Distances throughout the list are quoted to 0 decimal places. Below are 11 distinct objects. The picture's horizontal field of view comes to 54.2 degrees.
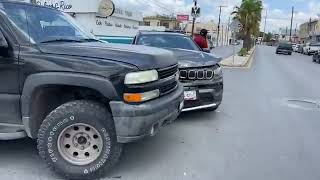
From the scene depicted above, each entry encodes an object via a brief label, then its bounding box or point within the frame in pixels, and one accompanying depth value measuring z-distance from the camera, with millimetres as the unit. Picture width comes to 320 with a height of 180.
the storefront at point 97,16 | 15003
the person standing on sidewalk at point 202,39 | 11129
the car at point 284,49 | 41700
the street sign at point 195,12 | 17992
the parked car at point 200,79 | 5510
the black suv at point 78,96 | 3385
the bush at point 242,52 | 29088
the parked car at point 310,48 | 40600
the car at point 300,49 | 49964
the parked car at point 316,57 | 26730
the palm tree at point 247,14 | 41867
